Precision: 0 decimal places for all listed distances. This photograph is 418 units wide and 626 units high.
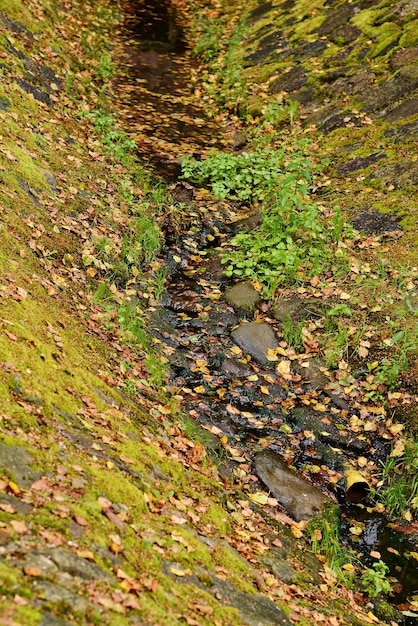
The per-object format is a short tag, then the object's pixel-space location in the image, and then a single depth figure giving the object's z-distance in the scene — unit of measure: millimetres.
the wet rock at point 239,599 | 2863
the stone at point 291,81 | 9727
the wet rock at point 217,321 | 6079
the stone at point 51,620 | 1940
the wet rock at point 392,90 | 8359
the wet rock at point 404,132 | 7688
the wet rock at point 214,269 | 6780
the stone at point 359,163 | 7692
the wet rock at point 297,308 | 6121
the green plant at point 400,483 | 4668
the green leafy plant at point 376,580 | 3998
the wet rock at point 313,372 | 5605
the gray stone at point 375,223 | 6762
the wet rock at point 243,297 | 6344
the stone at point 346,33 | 10039
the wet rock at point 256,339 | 5882
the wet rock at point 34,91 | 7246
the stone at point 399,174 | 7133
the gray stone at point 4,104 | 6414
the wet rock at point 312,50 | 10172
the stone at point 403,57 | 8750
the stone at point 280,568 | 3596
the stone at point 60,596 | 2053
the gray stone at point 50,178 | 6203
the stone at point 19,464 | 2588
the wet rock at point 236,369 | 5641
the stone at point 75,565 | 2238
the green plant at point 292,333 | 5902
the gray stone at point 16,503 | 2387
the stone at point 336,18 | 10617
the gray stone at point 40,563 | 2130
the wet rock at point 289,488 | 4508
